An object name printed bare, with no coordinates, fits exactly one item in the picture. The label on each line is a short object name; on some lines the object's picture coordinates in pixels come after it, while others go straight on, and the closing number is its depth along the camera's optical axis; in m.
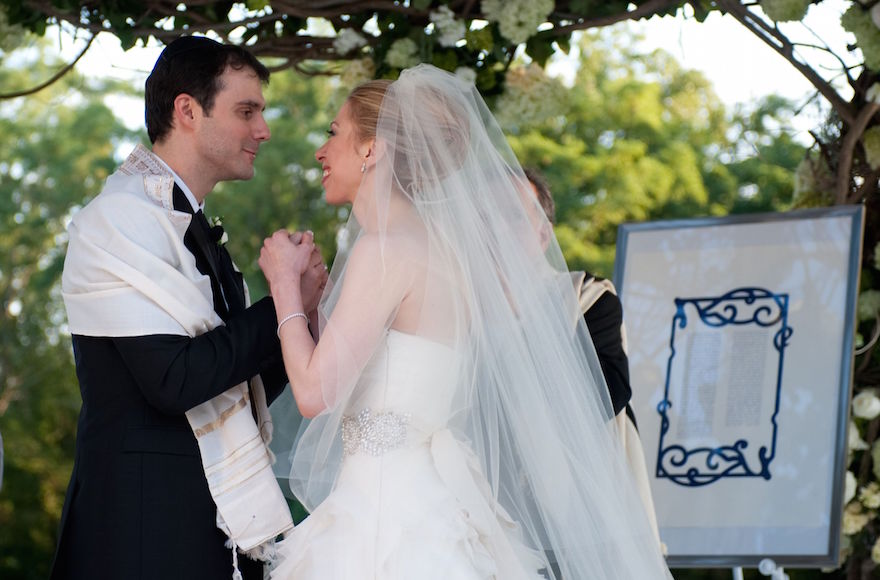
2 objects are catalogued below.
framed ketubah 4.65
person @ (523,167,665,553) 3.88
